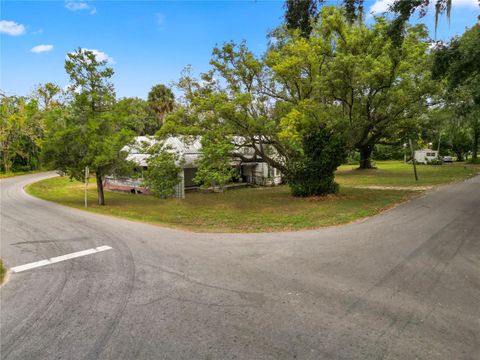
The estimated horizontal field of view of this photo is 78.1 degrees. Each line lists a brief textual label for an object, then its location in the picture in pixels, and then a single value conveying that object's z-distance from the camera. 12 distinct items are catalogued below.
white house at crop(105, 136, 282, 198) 18.84
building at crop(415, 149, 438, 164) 43.41
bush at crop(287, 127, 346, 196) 15.47
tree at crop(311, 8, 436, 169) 12.58
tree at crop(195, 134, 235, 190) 14.21
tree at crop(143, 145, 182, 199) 15.71
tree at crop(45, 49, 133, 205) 14.20
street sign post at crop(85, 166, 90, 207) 14.01
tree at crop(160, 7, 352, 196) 14.27
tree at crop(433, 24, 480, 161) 9.51
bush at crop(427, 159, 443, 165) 40.86
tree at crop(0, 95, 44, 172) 30.59
